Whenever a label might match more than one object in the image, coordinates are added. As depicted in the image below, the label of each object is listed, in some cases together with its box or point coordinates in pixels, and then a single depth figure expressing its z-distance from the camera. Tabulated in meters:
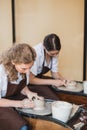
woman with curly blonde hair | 1.64
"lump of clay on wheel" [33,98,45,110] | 1.71
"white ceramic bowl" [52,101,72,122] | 1.57
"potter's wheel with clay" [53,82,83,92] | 2.12
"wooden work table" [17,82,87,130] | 1.55
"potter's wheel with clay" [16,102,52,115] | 1.67
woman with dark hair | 2.13
